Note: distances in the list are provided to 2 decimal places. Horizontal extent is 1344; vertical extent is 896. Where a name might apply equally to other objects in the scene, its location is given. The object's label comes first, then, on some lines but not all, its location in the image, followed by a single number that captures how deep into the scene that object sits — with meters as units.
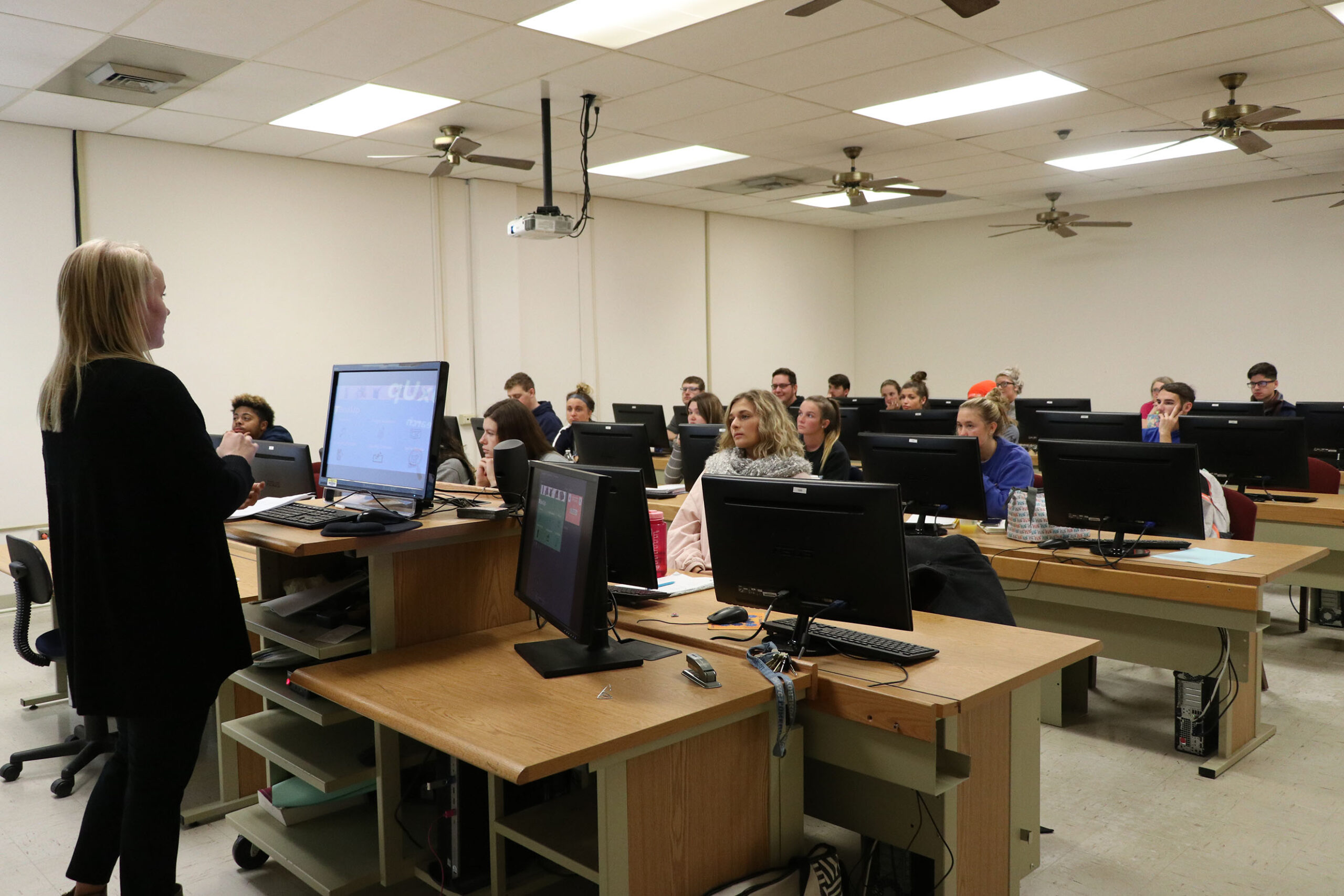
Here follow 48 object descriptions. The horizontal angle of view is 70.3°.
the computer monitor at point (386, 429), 2.37
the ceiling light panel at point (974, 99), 5.57
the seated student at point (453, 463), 4.63
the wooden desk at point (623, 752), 1.78
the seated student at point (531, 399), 6.84
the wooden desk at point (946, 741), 1.99
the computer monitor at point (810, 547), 2.12
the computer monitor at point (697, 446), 4.98
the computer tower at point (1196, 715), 3.42
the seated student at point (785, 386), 8.62
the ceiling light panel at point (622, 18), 4.30
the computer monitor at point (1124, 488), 3.34
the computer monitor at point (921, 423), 5.88
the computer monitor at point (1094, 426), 4.86
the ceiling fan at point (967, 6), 3.25
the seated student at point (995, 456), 4.10
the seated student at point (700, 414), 6.02
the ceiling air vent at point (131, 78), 4.86
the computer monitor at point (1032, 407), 7.65
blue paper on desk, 3.43
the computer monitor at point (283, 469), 3.50
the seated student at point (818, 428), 4.91
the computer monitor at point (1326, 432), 5.70
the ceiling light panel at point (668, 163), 7.35
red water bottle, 3.04
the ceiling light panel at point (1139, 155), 7.23
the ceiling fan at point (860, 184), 7.23
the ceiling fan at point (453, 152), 6.05
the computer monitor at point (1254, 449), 4.50
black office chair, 3.33
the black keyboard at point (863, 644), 2.19
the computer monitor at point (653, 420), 7.29
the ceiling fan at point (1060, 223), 8.91
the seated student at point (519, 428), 3.64
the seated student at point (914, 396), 8.46
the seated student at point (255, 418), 5.06
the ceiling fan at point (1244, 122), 5.32
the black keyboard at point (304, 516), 2.41
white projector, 5.93
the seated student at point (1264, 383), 7.19
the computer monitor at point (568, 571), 2.06
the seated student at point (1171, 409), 5.21
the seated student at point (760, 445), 3.73
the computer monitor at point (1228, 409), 6.08
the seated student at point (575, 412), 6.62
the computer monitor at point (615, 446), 5.04
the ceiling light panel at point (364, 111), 5.61
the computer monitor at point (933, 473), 3.78
